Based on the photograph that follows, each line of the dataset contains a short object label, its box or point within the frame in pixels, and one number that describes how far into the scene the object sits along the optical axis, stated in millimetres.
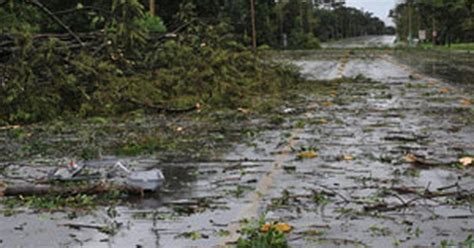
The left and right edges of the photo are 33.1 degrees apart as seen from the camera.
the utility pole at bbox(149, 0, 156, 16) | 42781
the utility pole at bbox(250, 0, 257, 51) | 64250
